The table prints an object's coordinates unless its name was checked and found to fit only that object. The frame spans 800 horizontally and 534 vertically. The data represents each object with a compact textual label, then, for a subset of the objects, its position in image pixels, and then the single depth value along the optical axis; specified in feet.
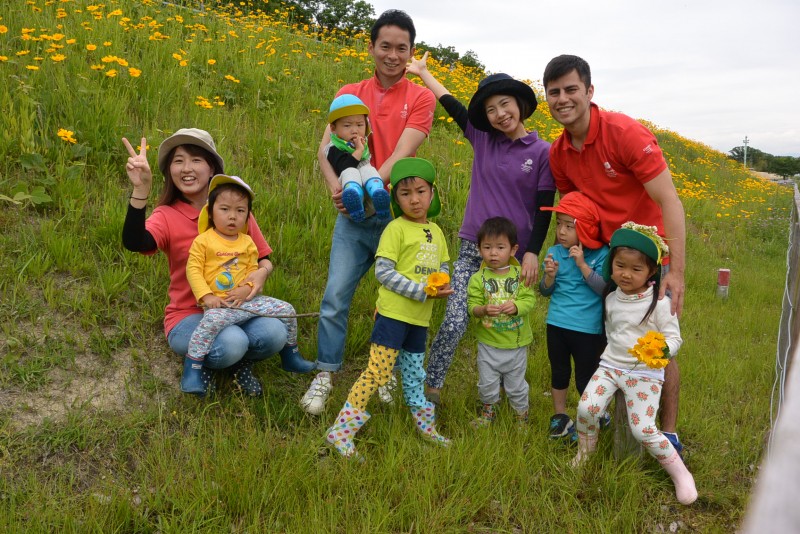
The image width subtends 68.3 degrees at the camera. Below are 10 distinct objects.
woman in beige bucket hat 10.28
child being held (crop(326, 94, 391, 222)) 10.52
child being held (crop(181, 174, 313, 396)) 10.07
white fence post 1.43
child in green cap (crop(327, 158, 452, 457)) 9.98
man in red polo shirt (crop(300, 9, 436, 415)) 11.25
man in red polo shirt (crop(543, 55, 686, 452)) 9.50
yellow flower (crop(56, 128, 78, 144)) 13.53
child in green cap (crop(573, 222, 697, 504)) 9.29
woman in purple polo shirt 10.84
